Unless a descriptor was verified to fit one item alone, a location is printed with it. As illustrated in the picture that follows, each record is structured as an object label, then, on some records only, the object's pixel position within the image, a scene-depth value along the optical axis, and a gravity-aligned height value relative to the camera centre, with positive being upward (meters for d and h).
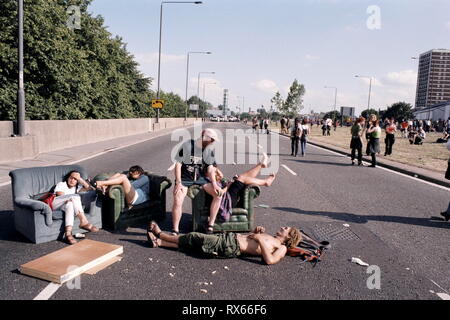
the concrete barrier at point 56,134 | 13.70 -1.15
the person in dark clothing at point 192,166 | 6.09 -0.81
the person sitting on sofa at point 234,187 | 6.01 -1.07
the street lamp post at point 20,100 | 13.86 +0.30
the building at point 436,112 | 78.65 +4.15
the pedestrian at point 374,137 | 15.23 -0.38
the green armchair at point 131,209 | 6.24 -1.55
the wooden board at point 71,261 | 4.37 -1.80
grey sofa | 5.55 -1.41
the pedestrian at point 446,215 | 7.44 -1.59
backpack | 5.20 -1.74
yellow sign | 36.95 +1.19
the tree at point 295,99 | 88.18 +5.50
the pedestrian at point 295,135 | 18.63 -0.59
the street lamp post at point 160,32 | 35.69 +8.07
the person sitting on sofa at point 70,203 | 5.77 -1.38
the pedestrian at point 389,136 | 19.09 -0.40
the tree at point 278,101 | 97.87 +5.33
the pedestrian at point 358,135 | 15.50 -0.35
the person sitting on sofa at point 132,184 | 6.29 -1.17
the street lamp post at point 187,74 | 58.66 +6.42
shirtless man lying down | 5.09 -1.65
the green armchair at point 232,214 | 6.12 -1.46
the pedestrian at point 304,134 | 18.23 -0.50
